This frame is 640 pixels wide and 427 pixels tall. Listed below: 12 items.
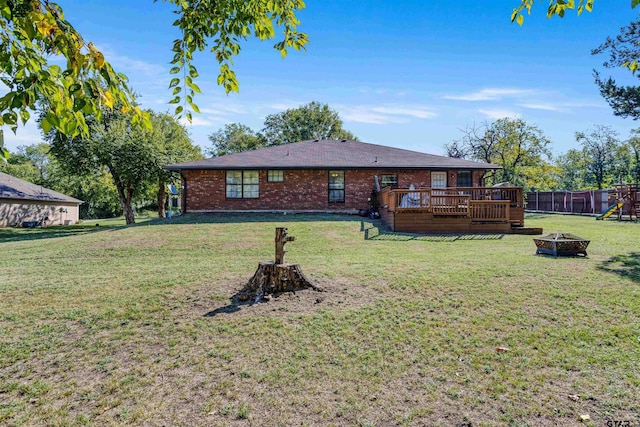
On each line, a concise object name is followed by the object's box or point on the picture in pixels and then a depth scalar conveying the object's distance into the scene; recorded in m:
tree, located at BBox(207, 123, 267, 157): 43.28
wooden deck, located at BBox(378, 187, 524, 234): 12.26
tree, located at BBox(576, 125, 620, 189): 40.40
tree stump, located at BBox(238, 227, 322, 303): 5.25
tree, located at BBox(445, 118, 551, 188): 30.45
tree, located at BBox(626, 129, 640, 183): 38.03
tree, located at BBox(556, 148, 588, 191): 48.19
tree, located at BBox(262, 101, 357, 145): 41.28
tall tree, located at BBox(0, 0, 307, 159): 1.75
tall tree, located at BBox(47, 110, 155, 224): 17.97
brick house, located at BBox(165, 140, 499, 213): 17.25
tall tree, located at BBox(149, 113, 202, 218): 19.39
